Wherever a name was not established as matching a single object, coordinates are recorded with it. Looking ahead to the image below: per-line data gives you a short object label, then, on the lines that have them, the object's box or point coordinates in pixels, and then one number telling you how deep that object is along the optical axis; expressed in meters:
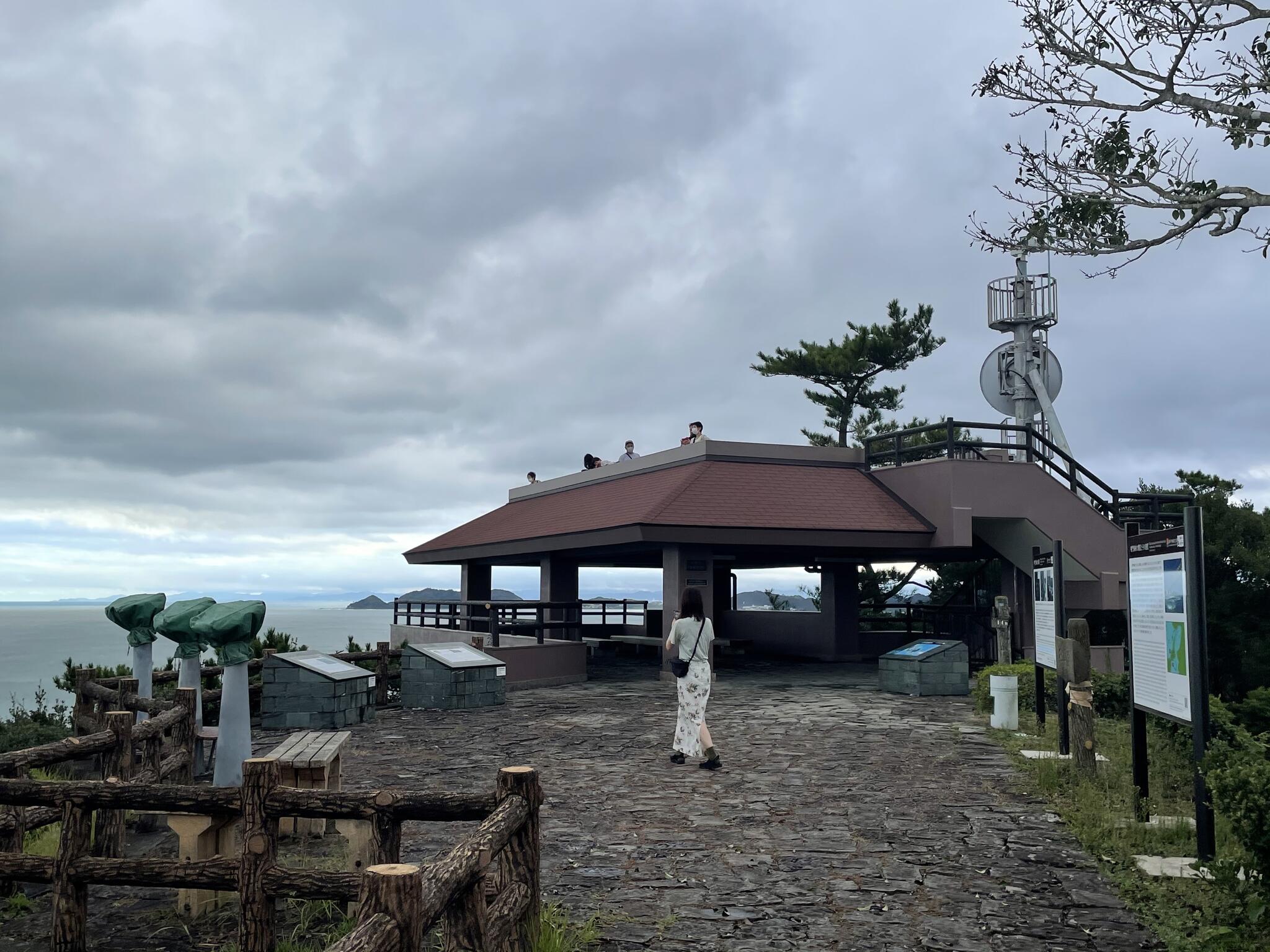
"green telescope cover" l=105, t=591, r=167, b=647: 10.15
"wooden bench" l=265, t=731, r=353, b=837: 7.59
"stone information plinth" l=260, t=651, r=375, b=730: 13.93
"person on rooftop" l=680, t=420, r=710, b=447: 22.89
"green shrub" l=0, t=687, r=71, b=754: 12.83
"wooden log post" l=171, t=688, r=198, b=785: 9.16
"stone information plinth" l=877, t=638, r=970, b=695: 17.08
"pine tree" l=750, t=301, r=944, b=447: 34.75
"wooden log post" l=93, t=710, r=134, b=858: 7.26
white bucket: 12.97
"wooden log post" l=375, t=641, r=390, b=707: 16.50
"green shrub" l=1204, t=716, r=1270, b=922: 5.27
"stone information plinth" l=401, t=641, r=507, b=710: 15.89
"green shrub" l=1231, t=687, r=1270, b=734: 14.03
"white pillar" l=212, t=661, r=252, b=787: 8.02
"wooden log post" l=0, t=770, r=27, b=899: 7.21
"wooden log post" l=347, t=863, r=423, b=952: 3.49
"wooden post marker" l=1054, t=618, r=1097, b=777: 9.42
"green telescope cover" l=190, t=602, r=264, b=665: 7.91
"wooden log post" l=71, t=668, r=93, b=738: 11.55
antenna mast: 32.50
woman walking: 10.66
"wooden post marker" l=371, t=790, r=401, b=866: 5.16
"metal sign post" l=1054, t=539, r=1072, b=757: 10.62
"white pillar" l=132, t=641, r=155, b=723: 10.41
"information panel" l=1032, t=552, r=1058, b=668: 11.62
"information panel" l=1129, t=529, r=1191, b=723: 6.91
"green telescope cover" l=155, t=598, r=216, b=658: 9.17
